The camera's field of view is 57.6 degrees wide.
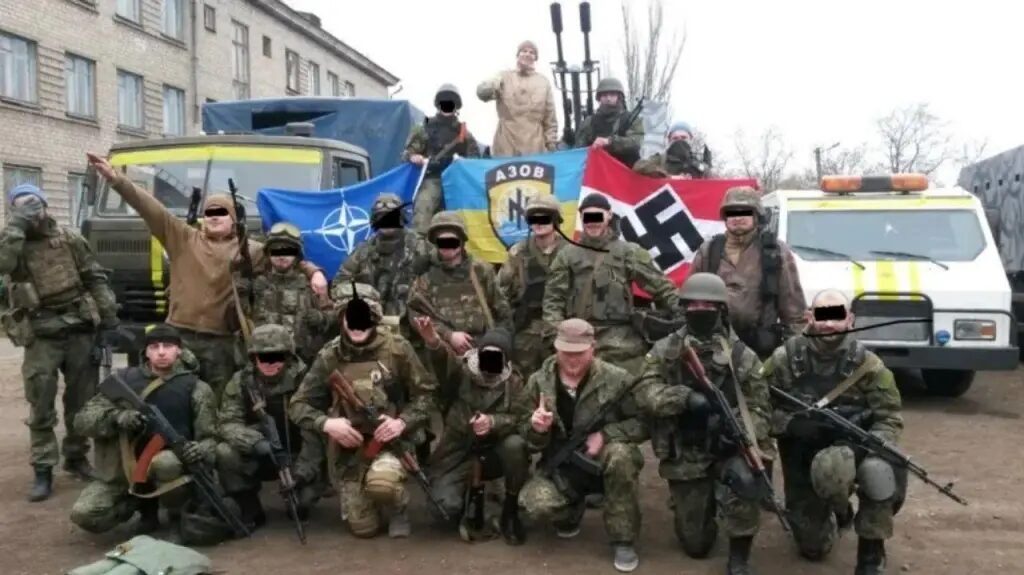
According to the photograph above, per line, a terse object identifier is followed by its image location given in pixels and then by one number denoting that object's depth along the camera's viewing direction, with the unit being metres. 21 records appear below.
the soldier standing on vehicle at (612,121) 7.62
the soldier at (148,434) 4.96
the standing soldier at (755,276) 5.64
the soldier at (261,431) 5.16
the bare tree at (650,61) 27.58
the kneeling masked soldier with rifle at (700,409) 4.63
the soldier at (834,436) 4.43
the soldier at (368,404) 5.11
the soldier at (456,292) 5.81
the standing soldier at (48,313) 5.92
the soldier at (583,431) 4.78
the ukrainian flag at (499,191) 7.19
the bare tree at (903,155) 41.53
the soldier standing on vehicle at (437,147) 7.36
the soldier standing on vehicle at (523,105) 7.88
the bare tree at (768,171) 46.31
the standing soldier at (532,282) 6.03
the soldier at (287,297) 5.82
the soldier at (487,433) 5.07
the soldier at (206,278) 5.84
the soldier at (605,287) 5.74
